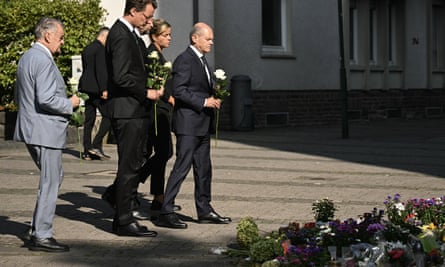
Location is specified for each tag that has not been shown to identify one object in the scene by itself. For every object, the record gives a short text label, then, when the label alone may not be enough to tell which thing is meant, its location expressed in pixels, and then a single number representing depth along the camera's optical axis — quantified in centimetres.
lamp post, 2159
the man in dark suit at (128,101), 882
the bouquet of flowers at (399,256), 657
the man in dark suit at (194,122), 970
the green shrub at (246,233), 807
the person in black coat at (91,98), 1175
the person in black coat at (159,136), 1043
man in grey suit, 827
